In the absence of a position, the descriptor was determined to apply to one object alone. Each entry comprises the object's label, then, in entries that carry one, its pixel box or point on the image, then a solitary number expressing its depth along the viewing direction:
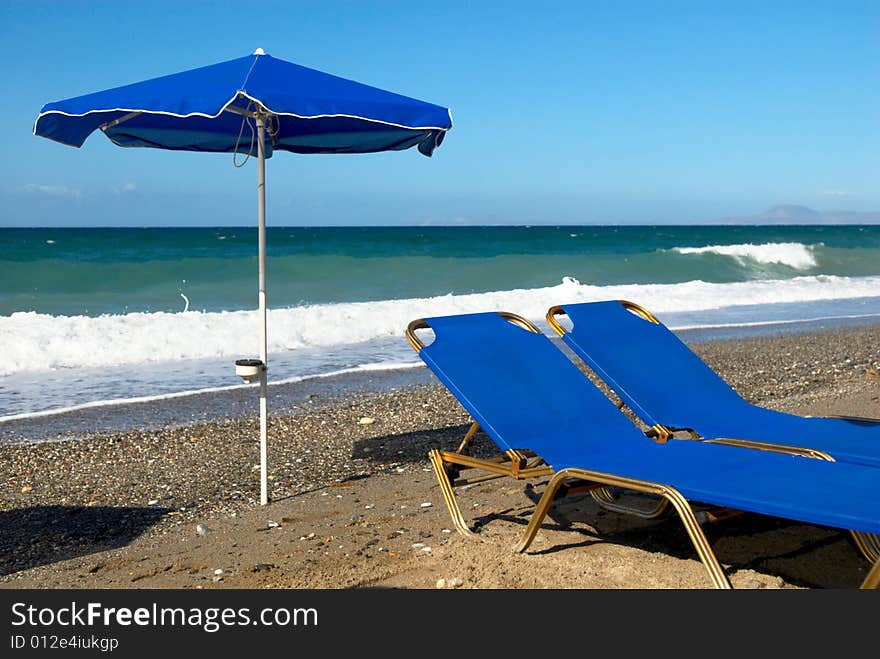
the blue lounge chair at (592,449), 3.00
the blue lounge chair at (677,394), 4.10
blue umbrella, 3.71
